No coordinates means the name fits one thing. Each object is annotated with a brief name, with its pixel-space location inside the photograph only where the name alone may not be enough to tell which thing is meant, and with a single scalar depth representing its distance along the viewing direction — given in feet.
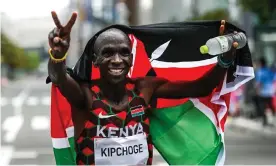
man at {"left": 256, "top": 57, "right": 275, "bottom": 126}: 54.29
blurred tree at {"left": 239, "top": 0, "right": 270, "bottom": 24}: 61.13
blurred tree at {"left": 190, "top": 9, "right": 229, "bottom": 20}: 127.79
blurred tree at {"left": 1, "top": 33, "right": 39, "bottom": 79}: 294.99
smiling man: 12.55
